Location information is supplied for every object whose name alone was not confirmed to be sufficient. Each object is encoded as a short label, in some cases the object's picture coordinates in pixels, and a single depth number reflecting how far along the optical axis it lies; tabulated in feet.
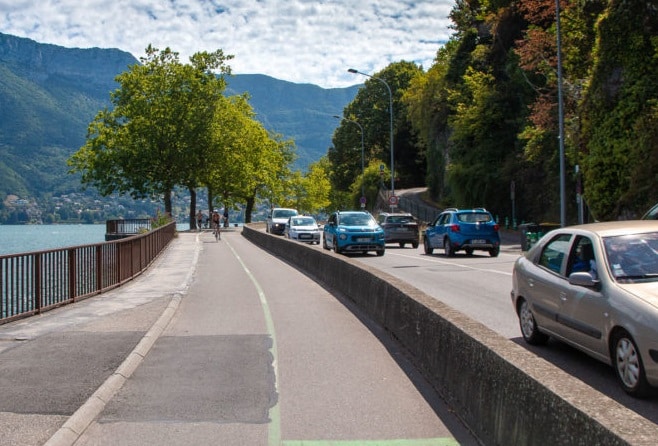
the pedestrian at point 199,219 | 213.93
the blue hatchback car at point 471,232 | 81.76
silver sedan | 19.07
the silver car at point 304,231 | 128.26
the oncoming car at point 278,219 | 164.55
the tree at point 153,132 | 198.90
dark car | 106.73
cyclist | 148.66
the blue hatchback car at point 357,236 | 86.12
